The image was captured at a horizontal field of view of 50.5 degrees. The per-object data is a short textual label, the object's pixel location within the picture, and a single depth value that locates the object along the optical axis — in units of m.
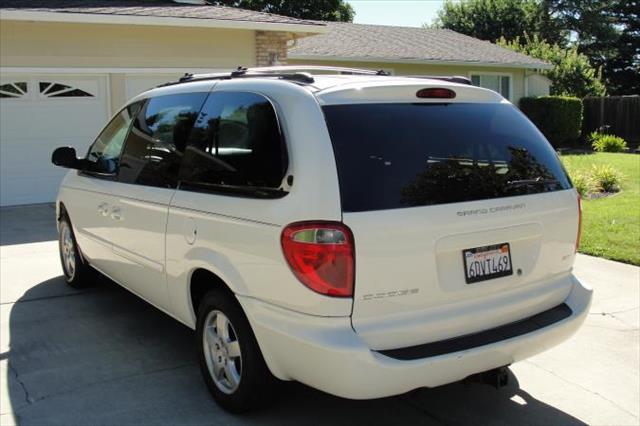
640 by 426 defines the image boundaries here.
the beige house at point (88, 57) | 11.70
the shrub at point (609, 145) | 22.16
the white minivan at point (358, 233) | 3.12
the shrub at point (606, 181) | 12.27
